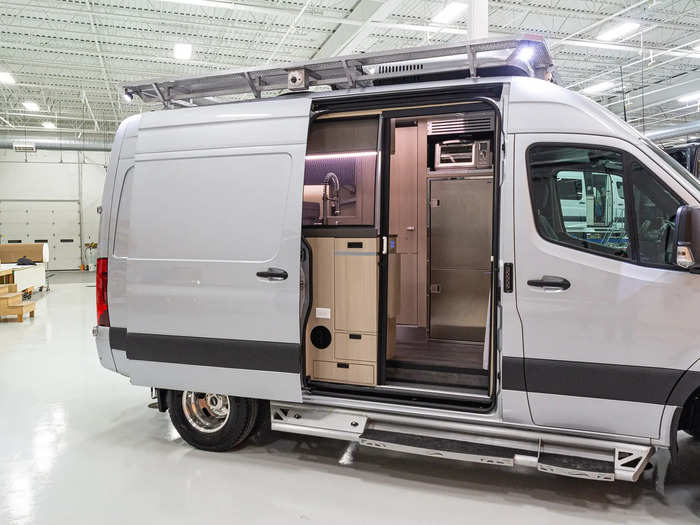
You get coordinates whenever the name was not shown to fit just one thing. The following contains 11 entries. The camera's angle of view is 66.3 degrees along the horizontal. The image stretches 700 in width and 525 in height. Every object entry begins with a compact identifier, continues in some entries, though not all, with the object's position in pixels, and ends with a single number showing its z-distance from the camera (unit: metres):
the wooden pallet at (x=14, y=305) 8.72
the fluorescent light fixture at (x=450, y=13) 8.76
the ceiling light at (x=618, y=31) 9.84
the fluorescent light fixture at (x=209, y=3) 8.31
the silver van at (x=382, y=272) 2.60
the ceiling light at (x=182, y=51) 10.29
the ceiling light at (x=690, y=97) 14.68
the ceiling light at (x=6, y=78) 12.38
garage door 19.42
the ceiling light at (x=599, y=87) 14.05
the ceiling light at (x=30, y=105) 15.42
